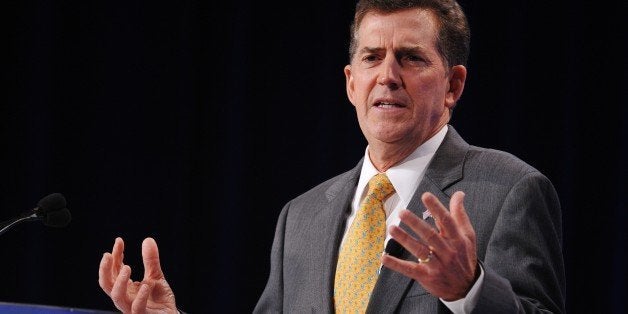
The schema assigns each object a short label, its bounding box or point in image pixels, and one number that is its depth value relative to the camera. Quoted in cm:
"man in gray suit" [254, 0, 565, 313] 662
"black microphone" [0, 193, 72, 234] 674
